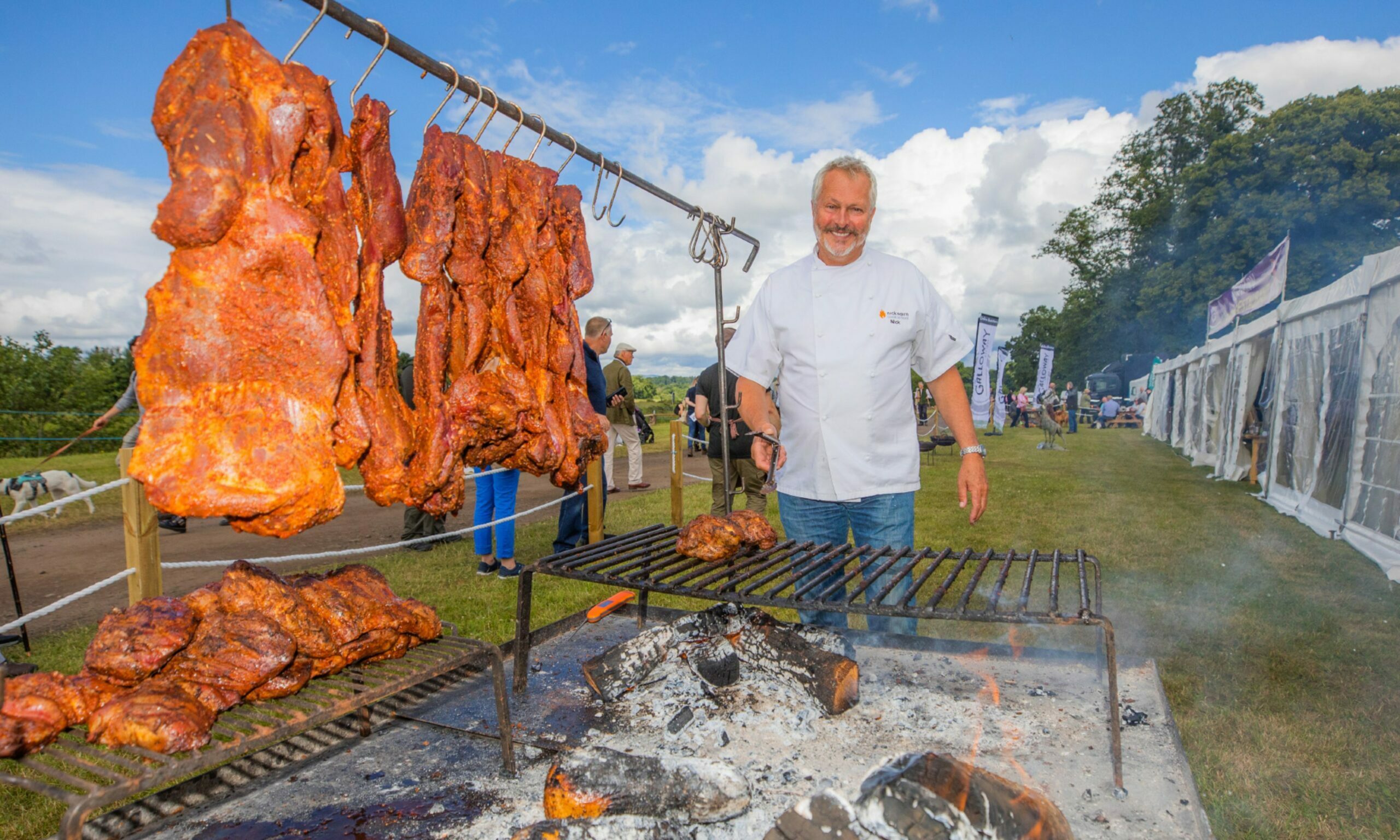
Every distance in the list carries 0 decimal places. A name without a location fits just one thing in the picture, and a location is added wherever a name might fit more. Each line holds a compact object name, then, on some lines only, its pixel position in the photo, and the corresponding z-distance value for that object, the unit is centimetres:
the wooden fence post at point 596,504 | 746
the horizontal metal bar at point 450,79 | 222
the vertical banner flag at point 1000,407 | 2745
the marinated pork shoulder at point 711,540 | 336
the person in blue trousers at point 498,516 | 659
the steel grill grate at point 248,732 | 156
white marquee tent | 714
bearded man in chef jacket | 369
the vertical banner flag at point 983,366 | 2177
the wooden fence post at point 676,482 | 841
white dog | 902
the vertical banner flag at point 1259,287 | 1162
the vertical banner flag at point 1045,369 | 2641
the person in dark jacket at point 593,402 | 632
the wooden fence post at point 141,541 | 360
